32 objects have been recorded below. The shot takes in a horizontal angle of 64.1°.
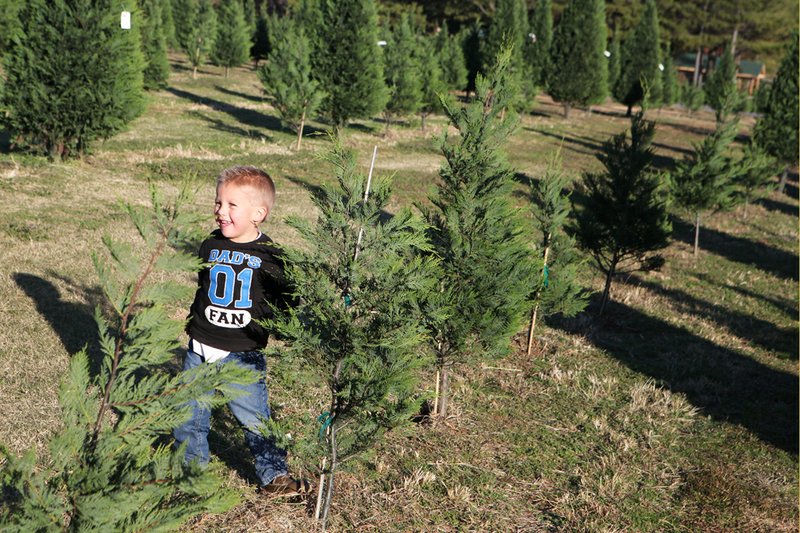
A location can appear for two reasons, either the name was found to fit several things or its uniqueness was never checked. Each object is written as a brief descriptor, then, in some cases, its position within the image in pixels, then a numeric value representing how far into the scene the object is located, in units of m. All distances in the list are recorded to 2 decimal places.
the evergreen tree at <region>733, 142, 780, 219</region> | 17.28
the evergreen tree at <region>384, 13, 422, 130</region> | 26.45
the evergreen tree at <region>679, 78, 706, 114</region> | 51.44
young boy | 3.90
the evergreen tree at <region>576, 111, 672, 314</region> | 10.25
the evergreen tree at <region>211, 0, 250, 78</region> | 39.97
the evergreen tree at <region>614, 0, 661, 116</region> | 43.58
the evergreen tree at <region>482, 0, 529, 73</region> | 39.69
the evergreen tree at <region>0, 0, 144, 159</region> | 14.24
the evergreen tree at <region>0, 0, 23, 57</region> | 26.39
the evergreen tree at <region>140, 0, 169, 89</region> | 29.50
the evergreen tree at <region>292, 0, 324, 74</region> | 24.06
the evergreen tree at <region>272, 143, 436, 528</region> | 3.74
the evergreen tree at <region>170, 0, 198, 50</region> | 46.43
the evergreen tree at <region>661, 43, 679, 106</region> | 47.41
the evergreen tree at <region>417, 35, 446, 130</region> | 28.92
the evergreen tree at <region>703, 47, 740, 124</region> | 45.90
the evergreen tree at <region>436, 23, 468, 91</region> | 37.44
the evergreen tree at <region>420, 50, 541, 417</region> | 5.79
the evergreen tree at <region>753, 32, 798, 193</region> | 22.03
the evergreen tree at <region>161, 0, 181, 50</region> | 43.18
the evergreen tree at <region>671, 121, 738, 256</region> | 14.05
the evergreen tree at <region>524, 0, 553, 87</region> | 41.28
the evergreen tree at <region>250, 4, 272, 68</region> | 48.82
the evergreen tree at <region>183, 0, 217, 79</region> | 38.38
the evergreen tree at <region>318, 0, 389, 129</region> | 23.92
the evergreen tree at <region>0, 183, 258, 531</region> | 2.37
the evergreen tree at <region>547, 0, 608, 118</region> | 39.41
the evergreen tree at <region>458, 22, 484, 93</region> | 42.79
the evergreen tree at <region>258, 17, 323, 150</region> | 21.34
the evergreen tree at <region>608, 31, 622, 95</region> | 45.75
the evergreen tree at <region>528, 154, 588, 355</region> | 8.45
